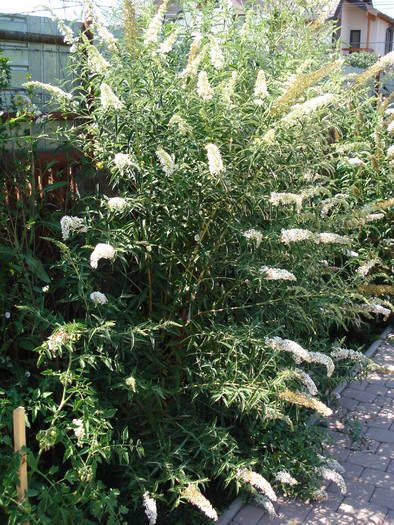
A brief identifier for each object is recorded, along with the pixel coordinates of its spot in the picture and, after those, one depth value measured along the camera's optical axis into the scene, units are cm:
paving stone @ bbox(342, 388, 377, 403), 556
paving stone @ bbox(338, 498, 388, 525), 389
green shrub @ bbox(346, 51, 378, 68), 1693
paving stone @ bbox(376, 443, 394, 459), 466
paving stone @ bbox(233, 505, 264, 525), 384
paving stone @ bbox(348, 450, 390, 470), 452
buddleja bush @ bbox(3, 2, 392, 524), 333
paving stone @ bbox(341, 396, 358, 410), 540
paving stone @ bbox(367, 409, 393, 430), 512
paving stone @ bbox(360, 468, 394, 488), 429
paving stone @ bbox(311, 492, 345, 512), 401
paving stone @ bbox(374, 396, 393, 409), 548
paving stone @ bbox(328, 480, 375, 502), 414
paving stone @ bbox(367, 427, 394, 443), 489
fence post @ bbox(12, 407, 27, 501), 277
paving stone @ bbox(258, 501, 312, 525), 386
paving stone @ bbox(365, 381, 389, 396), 570
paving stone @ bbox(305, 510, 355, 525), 387
